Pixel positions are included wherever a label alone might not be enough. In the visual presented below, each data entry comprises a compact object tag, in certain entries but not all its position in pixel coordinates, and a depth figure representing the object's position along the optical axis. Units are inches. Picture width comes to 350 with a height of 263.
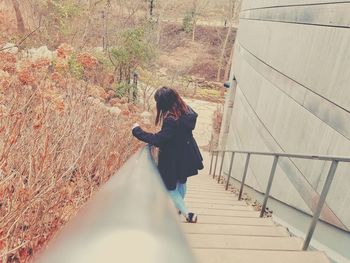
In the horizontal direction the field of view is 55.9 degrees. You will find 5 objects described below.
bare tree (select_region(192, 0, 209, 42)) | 1405.0
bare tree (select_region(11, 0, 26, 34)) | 607.6
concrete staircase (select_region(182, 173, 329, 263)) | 89.7
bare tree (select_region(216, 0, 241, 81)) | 1209.4
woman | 104.9
